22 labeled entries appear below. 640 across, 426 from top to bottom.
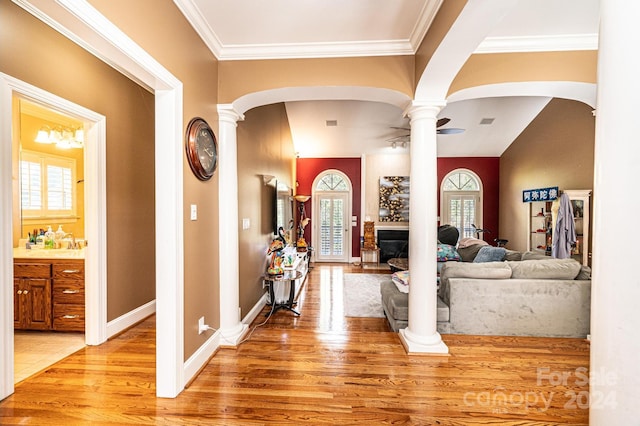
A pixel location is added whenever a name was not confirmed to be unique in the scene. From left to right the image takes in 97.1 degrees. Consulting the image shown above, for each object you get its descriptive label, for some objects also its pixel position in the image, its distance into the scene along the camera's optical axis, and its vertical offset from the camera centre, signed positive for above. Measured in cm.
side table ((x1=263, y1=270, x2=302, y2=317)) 362 -107
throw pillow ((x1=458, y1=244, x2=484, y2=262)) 528 -83
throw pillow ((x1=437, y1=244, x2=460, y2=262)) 511 -81
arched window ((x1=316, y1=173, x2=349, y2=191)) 780 +73
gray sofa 298 -98
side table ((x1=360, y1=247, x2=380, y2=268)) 733 -123
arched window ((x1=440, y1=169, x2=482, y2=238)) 770 +23
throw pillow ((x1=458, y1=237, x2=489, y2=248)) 558 -66
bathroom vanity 291 -87
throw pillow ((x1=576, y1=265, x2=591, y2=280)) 306 -71
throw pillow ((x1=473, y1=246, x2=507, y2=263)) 457 -74
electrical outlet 238 -99
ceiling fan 438 +141
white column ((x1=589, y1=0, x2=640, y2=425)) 65 -2
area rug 381 -138
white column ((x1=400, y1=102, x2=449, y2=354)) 268 -19
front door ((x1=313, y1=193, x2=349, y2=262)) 772 -34
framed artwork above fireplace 760 +34
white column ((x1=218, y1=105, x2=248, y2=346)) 271 -9
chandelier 346 +90
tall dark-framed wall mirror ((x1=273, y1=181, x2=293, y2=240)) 460 +1
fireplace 732 -87
